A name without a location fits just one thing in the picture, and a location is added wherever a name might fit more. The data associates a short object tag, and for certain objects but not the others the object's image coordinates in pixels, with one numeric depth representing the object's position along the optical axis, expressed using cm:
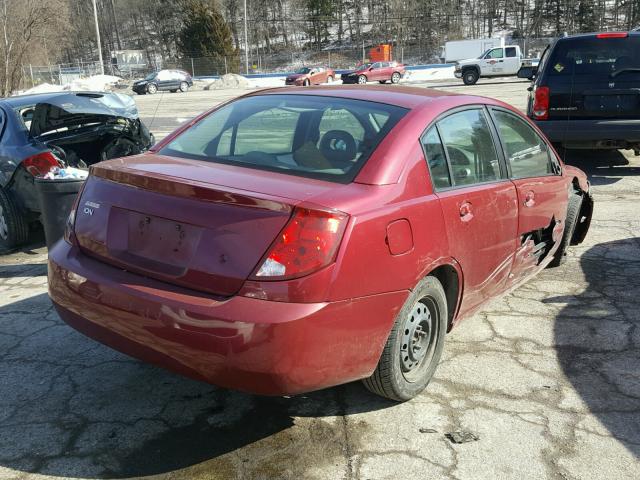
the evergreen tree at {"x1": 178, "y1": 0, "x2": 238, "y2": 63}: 7000
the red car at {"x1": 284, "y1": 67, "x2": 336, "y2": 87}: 4303
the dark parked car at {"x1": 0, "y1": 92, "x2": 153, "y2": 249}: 584
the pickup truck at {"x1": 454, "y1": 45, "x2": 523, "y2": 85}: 3725
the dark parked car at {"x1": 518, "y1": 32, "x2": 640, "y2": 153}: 809
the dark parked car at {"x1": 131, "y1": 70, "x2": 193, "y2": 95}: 4119
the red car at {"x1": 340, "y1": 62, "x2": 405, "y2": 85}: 4422
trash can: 506
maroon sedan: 247
